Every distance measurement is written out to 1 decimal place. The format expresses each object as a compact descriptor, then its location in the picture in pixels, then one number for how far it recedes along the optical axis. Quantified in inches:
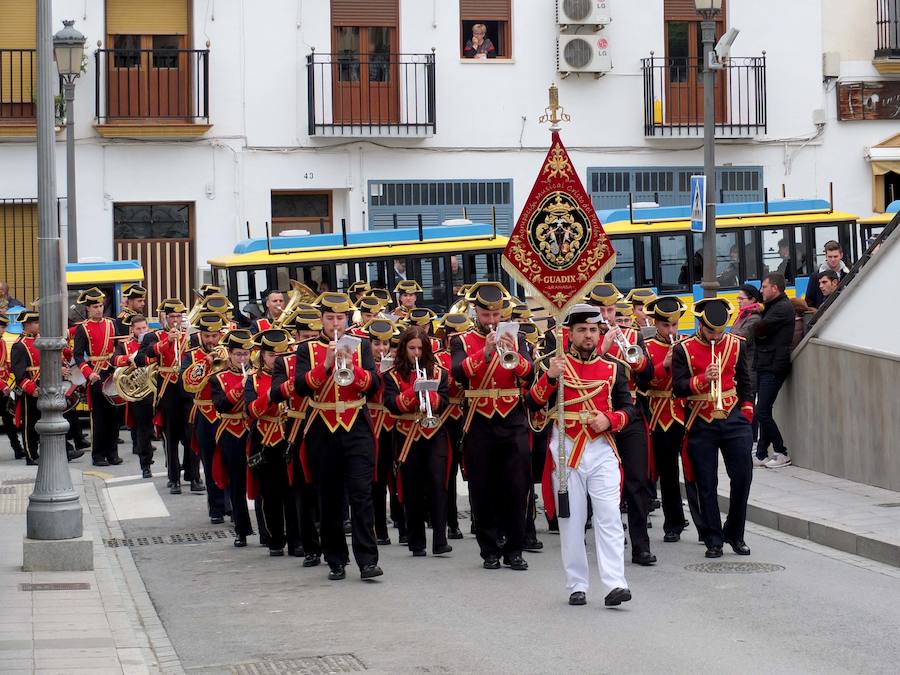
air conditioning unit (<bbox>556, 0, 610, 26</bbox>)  1147.9
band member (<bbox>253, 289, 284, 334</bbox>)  731.4
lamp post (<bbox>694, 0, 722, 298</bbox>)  778.8
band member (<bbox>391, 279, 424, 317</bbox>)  719.7
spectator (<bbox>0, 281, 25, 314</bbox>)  908.8
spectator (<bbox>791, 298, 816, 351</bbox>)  623.2
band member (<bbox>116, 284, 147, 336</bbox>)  759.1
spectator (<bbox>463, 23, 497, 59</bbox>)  1160.2
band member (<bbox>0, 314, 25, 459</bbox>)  761.6
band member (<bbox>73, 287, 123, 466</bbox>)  729.0
